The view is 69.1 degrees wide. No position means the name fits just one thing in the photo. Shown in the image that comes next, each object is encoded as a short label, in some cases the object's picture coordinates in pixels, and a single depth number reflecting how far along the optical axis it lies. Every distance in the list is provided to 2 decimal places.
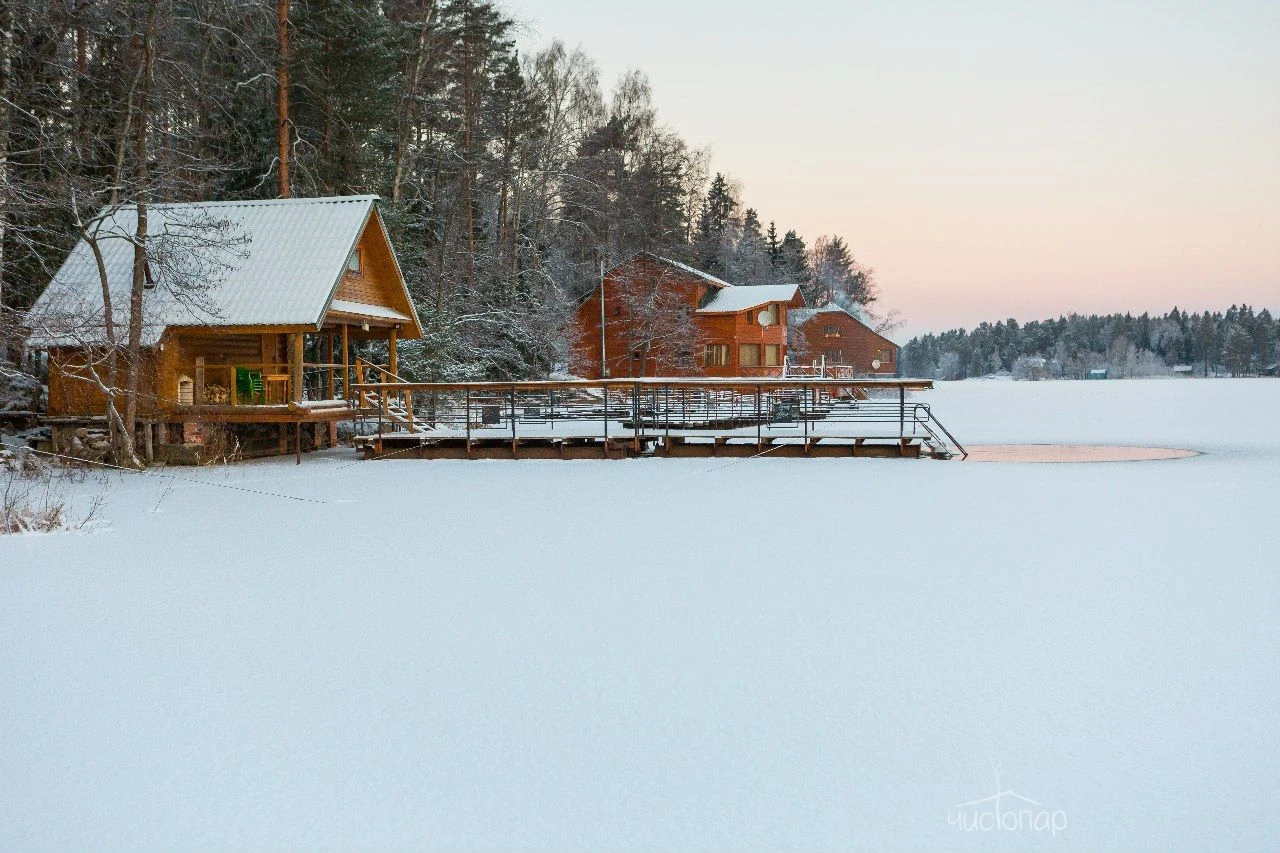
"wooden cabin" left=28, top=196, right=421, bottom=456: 18.88
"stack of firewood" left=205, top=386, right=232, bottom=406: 19.95
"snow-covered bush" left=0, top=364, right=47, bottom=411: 20.61
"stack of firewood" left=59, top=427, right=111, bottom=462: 19.31
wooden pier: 20.50
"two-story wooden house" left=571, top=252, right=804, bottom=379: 44.75
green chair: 20.98
